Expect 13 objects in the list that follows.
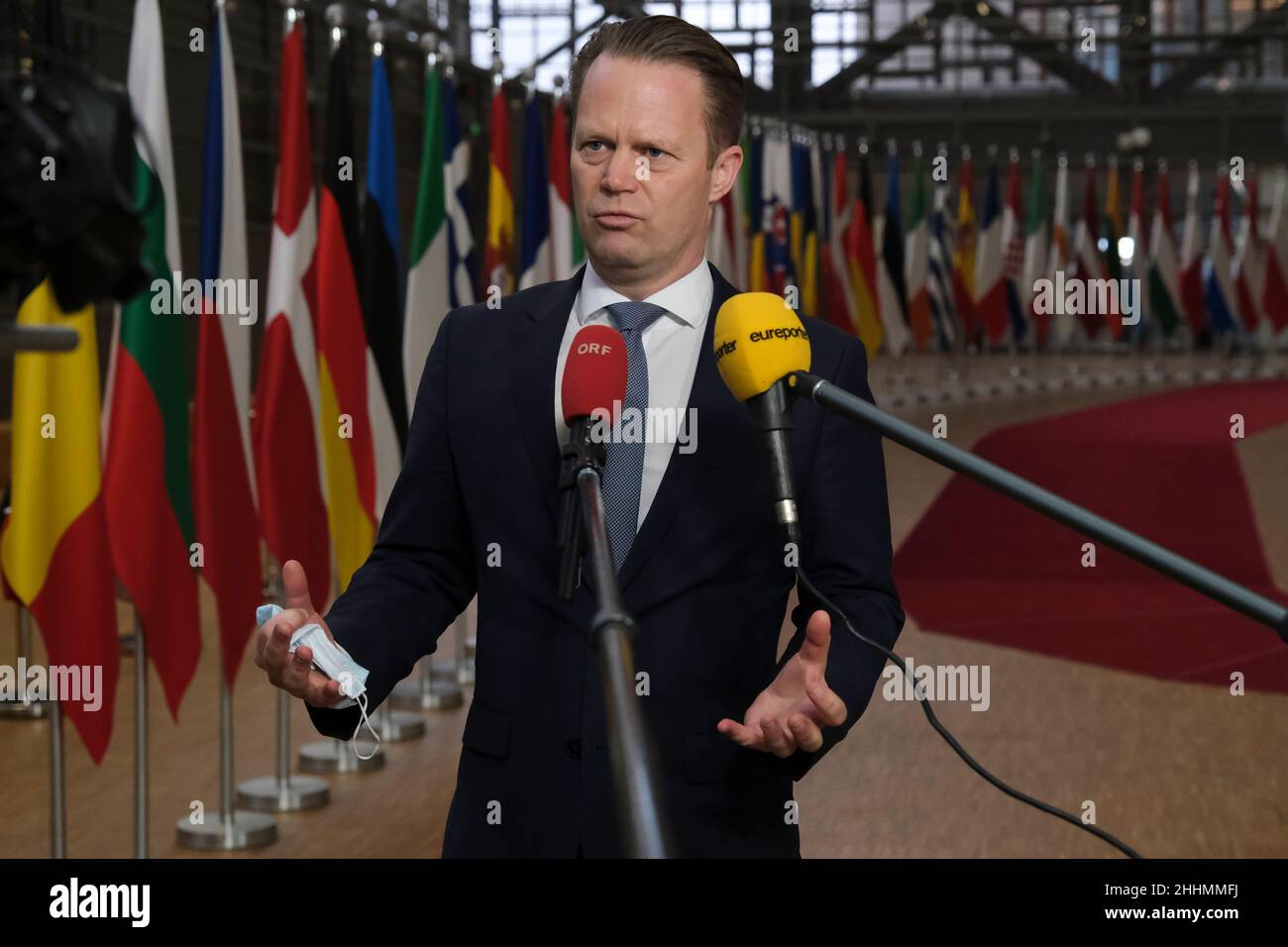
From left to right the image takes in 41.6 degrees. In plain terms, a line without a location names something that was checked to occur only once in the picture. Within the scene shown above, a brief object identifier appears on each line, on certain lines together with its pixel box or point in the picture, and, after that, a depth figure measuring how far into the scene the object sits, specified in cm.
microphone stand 93
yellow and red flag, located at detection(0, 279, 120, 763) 393
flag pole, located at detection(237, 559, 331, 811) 527
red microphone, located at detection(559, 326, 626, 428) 146
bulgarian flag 422
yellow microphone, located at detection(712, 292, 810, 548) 145
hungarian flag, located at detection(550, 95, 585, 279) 781
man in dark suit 179
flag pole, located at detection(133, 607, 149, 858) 427
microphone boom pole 120
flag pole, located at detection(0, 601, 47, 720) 632
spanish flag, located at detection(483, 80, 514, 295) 717
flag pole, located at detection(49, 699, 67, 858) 402
